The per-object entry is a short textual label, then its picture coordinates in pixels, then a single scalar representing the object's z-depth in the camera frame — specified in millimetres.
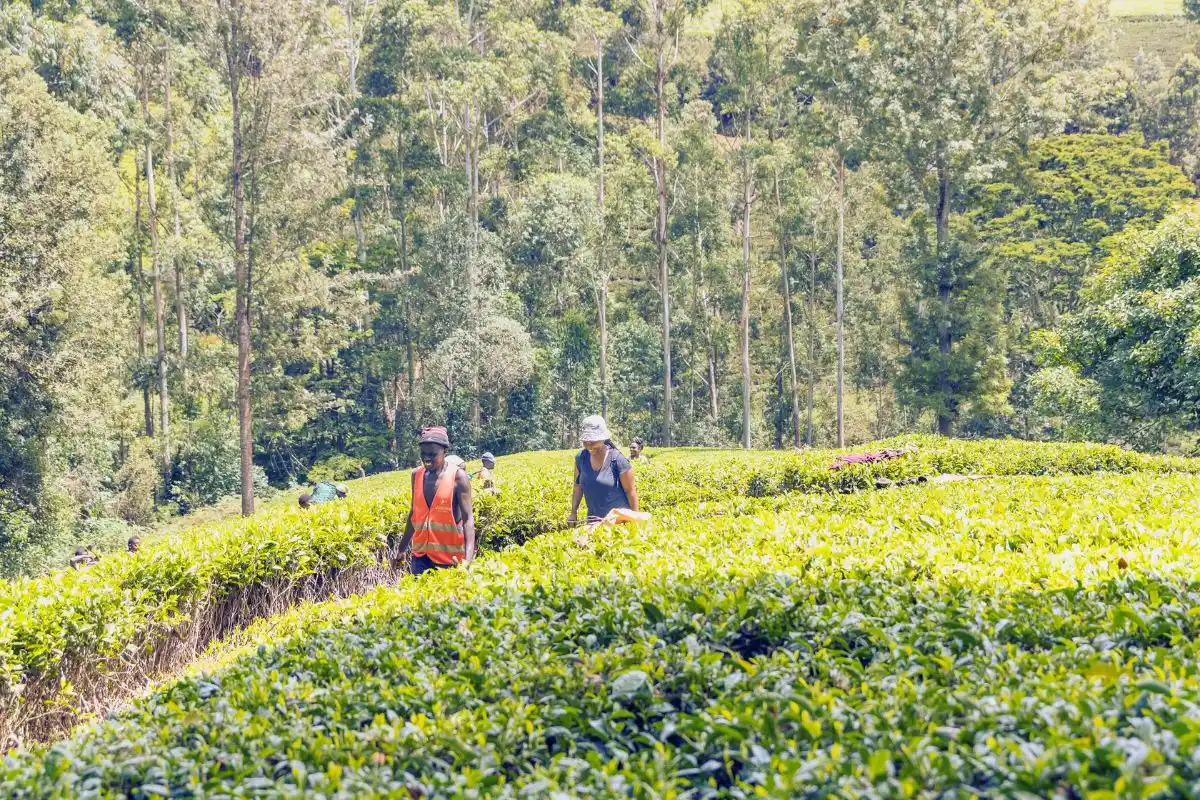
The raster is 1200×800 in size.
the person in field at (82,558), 15019
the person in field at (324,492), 20006
